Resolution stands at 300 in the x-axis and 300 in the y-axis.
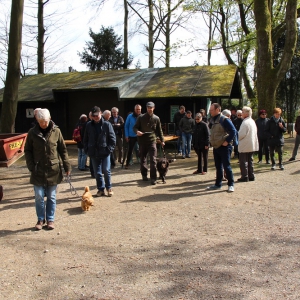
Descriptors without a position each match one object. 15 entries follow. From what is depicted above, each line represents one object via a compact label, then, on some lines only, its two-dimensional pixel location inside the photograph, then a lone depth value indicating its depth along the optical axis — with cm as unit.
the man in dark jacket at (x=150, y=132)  859
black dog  875
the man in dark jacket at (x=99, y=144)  722
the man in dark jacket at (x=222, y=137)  750
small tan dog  641
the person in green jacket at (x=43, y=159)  531
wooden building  1571
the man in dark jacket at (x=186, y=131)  1270
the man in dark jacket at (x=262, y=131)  1041
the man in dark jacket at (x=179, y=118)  1358
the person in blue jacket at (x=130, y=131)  1028
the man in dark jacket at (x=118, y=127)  1120
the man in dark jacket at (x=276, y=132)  1004
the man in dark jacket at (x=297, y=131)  1109
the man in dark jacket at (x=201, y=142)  941
